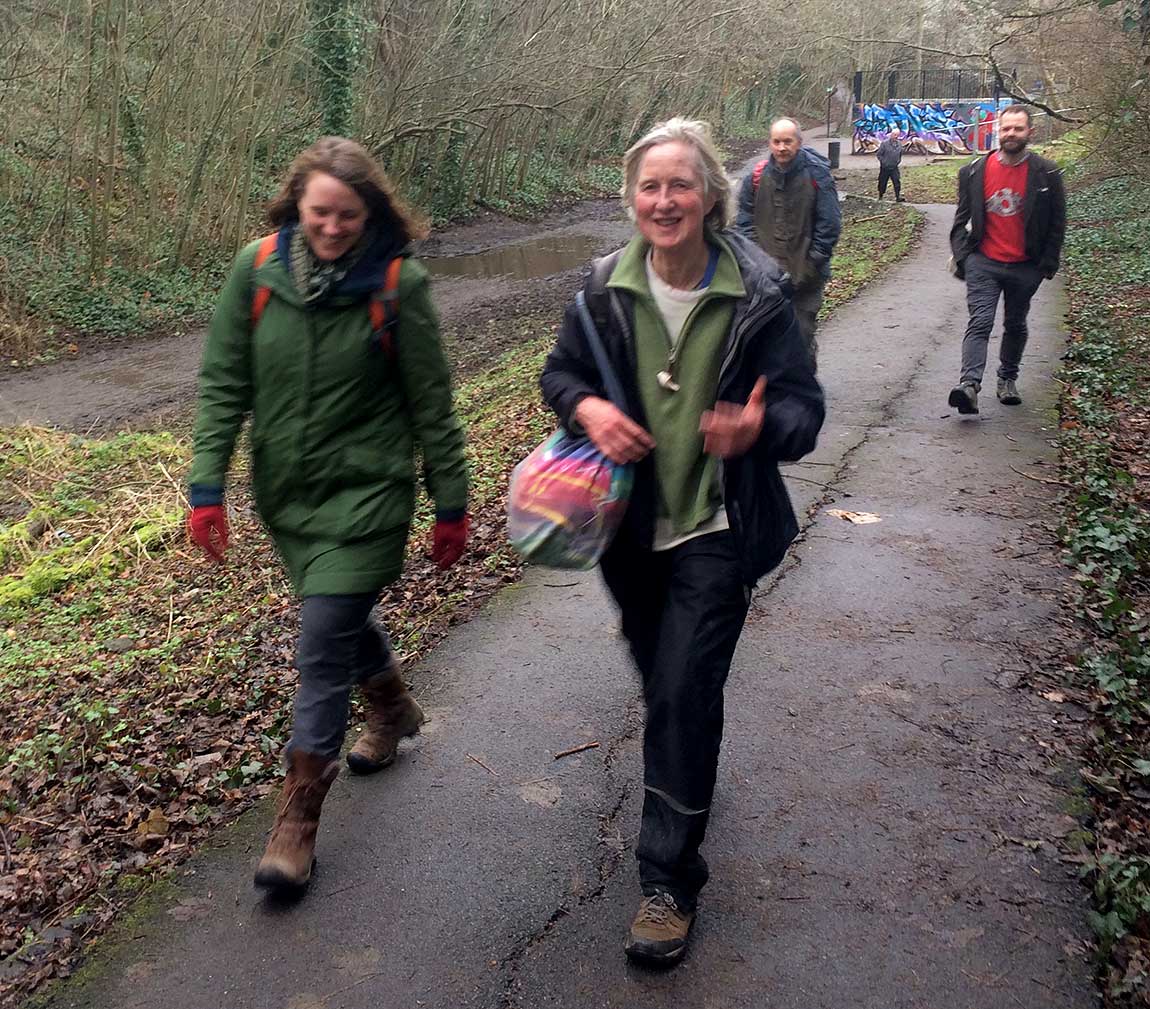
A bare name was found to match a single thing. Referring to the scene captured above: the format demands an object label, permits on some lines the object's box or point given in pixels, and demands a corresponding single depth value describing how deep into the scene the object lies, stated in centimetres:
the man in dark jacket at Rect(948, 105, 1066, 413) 793
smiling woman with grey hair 292
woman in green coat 327
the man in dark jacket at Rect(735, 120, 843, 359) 786
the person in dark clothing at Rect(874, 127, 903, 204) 2823
